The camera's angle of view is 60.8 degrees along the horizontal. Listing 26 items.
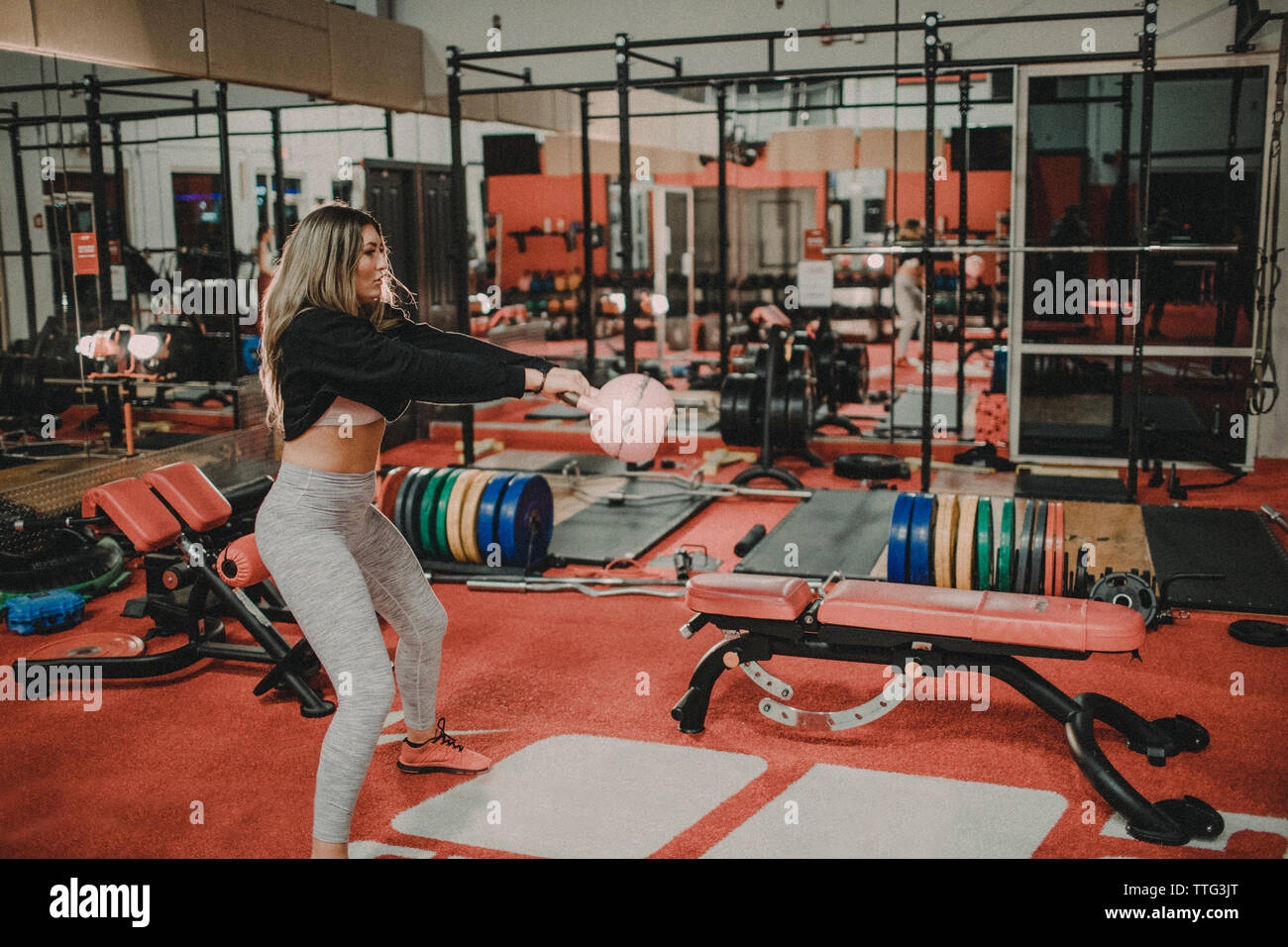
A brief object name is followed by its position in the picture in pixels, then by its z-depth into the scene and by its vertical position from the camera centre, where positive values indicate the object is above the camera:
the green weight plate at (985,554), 4.36 -0.99
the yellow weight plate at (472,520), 5.07 -0.97
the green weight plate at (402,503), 5.23 -0.92
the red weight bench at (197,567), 3.71 -0.87
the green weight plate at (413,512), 5.21 -0.96
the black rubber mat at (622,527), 5.46 -1.18
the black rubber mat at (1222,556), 4.50 -1.14
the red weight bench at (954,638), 2.95 -0.97
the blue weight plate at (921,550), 4.43 -0.99
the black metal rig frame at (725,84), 5.23 +1.16
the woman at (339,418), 2.41 -0.25
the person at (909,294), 11.47 +0.08
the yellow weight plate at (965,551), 4.38 -0.98
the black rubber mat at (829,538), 4.91 -1.12
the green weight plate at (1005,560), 4.32 -1.01
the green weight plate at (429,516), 5.18 -0.97
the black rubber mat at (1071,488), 6.08 -1.06
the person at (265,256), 9.27 +0.46
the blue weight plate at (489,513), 5.05 -0.94
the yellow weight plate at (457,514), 5.10 -0.95
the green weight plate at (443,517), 5.14 -0.97
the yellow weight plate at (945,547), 4.41 -0.98
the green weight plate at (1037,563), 4.22 -1.00
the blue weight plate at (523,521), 5.04 -0.99
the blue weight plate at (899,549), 4.46 -0.99
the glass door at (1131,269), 6.98 +0.20
